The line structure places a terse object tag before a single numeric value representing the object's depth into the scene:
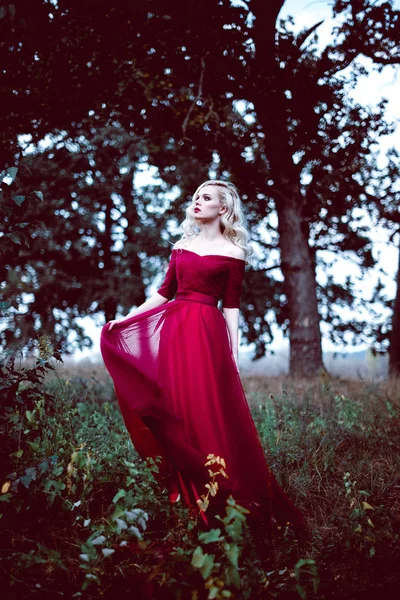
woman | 3.23
